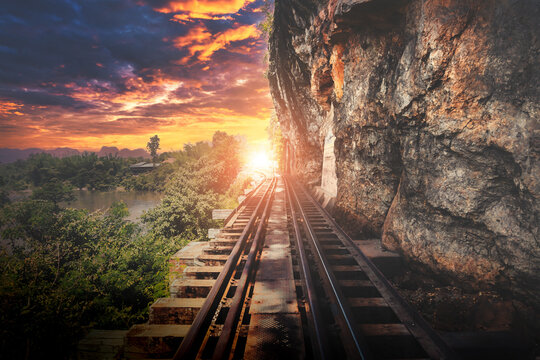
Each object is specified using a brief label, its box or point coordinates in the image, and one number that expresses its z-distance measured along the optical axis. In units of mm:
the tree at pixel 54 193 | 31203
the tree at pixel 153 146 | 90312
